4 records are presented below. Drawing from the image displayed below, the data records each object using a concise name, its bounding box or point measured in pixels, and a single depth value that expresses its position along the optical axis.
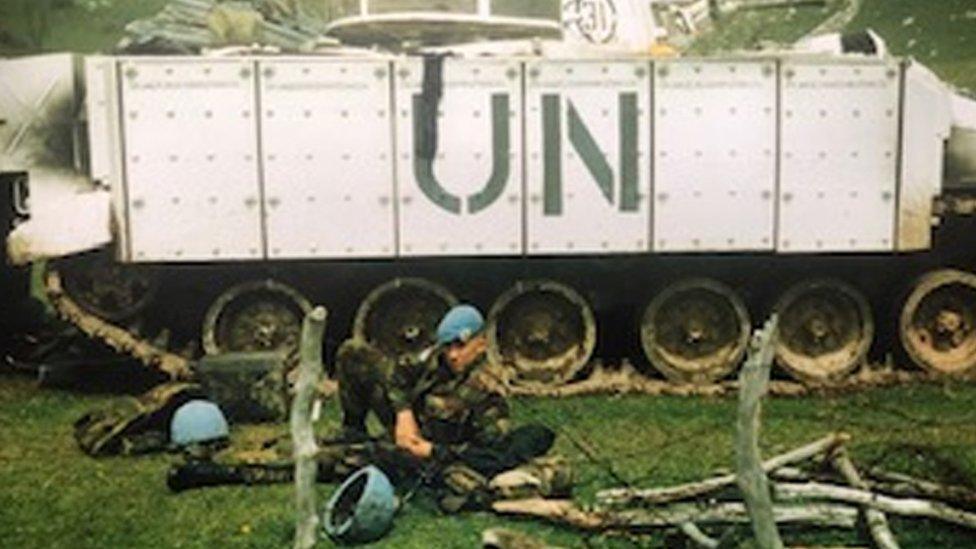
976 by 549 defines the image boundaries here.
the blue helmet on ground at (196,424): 7.61
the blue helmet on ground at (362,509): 5.70
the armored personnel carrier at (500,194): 8.91
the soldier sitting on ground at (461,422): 6.25
